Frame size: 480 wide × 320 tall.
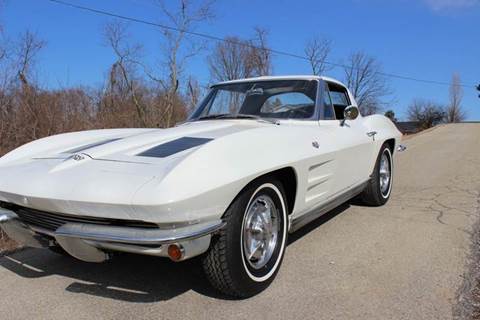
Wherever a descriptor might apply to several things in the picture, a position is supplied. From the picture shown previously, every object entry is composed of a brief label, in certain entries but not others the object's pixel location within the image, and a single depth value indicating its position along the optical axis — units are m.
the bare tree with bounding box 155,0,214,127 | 14.48
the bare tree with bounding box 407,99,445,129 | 64.12
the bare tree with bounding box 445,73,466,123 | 67.94
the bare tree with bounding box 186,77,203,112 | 15.93
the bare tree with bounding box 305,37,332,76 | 31.64
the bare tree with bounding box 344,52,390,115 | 39.88
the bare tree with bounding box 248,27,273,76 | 25.47
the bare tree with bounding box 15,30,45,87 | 8.79
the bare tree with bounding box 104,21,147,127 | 13.40
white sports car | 2.44
